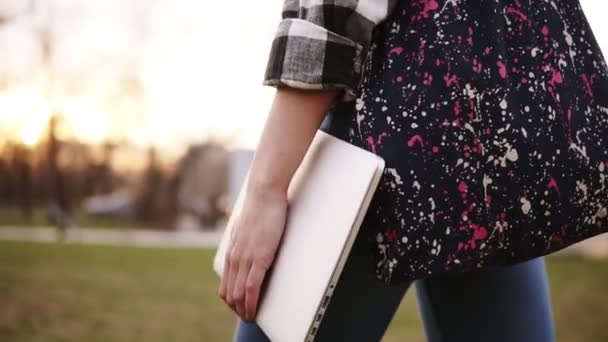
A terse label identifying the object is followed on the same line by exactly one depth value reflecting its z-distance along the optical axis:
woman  0.48
